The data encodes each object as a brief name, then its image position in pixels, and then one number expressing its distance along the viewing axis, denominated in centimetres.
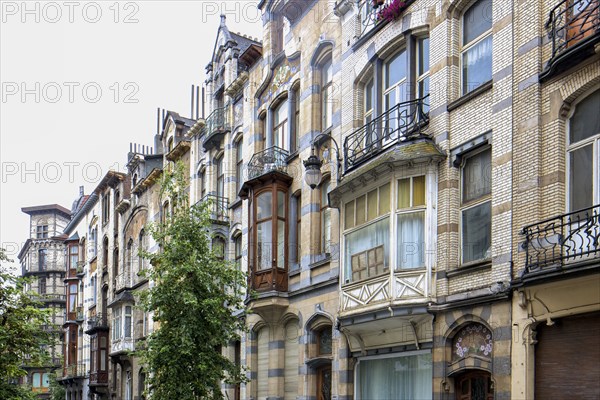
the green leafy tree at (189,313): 2258
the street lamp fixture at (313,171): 2067
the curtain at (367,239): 1962
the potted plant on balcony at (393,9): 2048
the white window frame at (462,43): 1797
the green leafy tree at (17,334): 2297
